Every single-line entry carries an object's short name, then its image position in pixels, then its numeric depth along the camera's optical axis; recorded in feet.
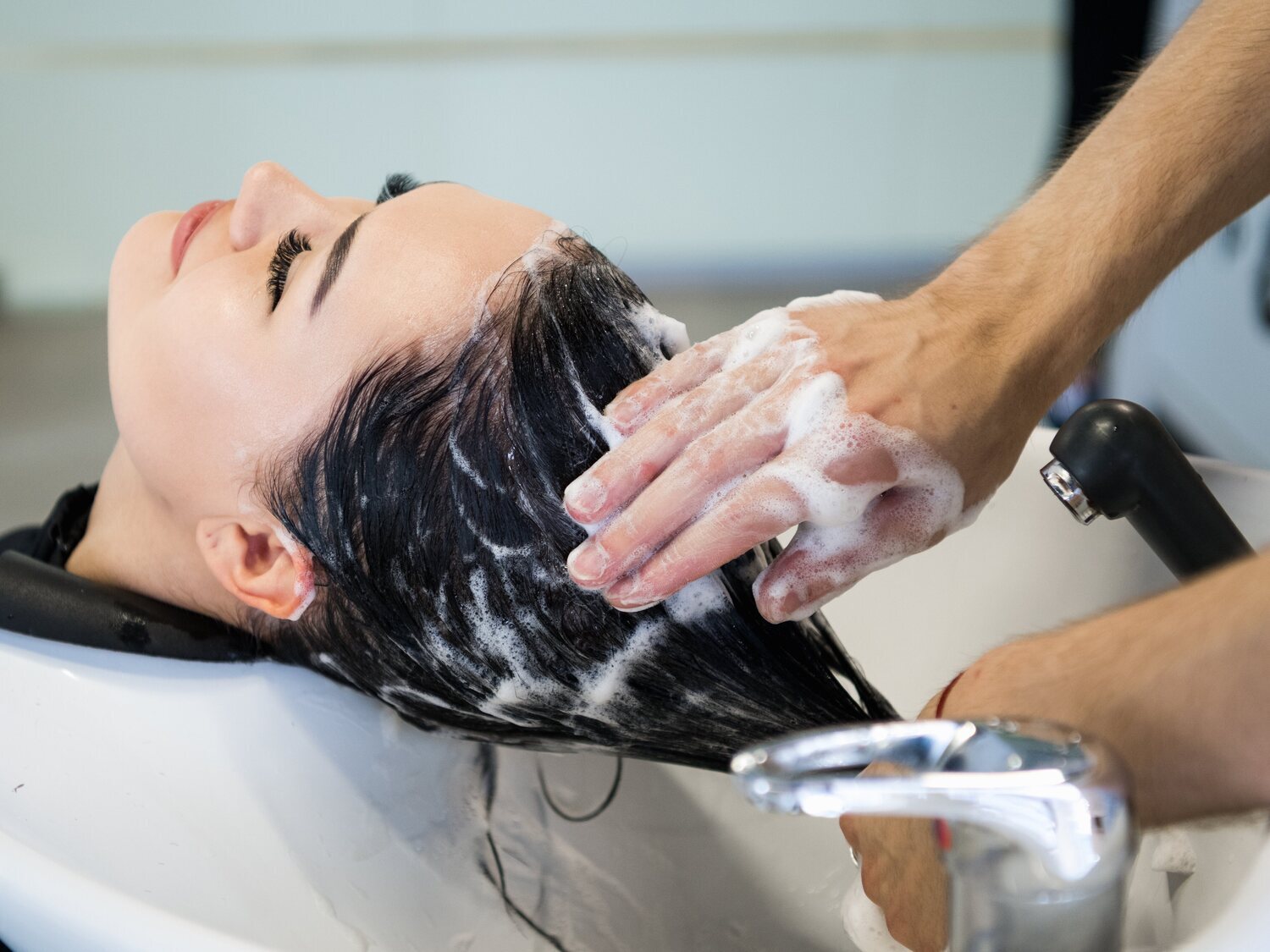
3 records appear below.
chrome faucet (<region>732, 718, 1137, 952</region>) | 1.54
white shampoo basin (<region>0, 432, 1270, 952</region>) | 2.60
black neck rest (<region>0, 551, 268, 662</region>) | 3.26
